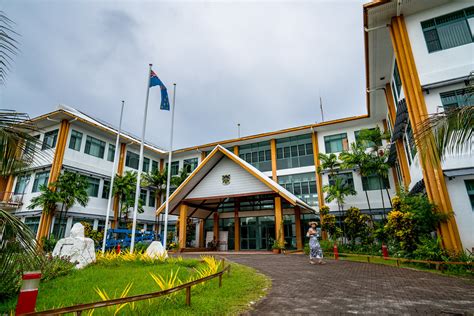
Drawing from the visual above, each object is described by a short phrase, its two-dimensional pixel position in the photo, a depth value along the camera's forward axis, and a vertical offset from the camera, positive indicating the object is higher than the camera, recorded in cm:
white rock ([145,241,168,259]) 1135 -32
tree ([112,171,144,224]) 2436 +453
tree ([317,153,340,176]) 2195 +603
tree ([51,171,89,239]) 2006 +383
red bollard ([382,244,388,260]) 1247 -54
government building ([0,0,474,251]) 1142 +599
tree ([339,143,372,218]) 1952 +562
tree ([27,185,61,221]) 1945 +305
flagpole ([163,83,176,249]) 1600 +730
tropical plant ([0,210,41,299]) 352 -1
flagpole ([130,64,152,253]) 1242 +510
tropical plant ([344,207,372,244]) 1705 +88
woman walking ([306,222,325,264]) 1120 -32
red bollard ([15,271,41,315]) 307 -54
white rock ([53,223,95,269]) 1012 -22
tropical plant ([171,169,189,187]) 2780 +632
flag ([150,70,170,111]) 1461 +797
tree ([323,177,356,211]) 2047 +355
